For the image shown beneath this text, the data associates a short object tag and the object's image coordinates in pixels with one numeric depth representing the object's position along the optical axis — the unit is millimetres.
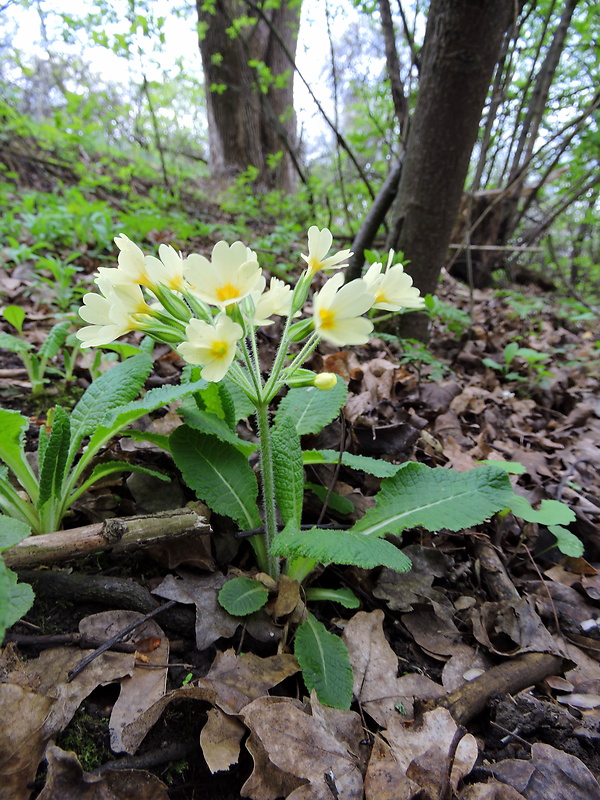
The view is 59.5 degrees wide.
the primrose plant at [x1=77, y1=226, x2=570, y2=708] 171
